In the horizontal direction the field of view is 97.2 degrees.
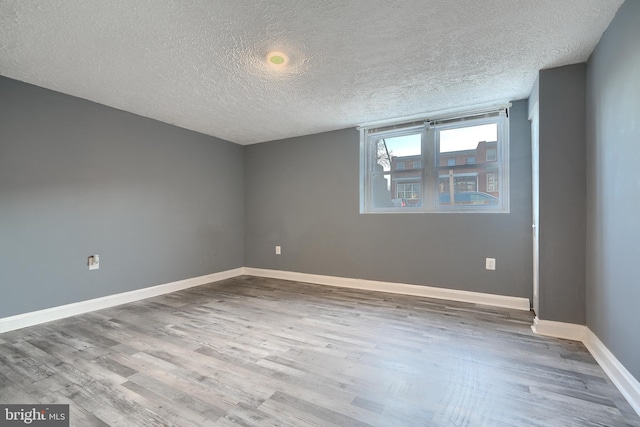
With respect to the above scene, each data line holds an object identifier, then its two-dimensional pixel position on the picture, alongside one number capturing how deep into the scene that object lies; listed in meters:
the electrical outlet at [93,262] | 2.95
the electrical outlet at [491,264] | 3.10
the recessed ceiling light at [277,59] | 2.08
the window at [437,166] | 3.18
